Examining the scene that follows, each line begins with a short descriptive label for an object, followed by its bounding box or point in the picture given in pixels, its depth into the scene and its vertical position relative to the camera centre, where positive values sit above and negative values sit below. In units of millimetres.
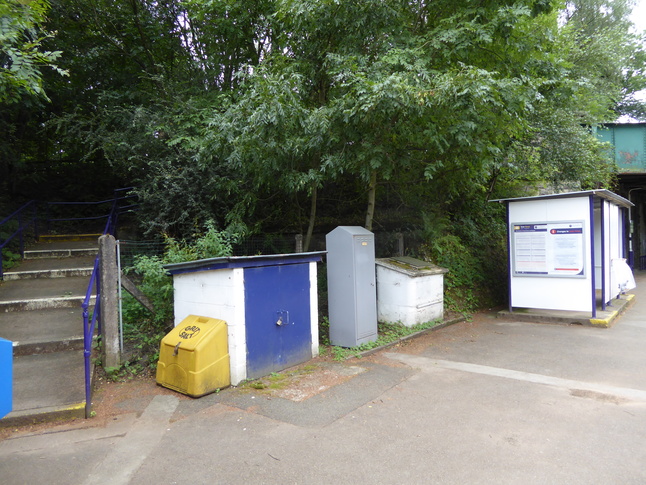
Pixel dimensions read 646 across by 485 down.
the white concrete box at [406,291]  7555 -982
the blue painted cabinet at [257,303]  5039 -796
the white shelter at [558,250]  8219 -362
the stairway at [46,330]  4312 -1131
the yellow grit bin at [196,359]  4699 -1327
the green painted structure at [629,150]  17562 +3421
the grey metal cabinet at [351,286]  6484 -744
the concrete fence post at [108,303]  5363 -742
